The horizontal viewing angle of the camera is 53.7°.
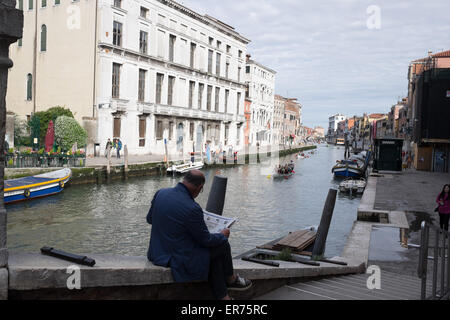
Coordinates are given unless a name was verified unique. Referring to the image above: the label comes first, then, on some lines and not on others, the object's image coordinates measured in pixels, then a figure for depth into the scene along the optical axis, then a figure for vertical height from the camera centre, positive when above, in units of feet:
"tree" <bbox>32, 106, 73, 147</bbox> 99.76 +6.53
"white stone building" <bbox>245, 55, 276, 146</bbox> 238.68 +28.66
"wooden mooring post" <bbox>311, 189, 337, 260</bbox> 28.94 -4.76
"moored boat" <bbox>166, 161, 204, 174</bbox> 102.32 -4.66
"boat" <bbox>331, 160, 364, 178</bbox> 110.96 -4.23
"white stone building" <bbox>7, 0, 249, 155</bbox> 109.40 +20.70
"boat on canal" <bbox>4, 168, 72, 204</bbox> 60.08 -6.05
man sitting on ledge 12.60 -2.66
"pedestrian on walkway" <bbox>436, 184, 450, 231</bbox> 34.83 -3.97
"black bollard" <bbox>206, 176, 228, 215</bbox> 22.15 -2.32
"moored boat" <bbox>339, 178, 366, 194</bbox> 86.13 -6.56
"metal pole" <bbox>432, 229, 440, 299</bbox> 14.84 -3.62
